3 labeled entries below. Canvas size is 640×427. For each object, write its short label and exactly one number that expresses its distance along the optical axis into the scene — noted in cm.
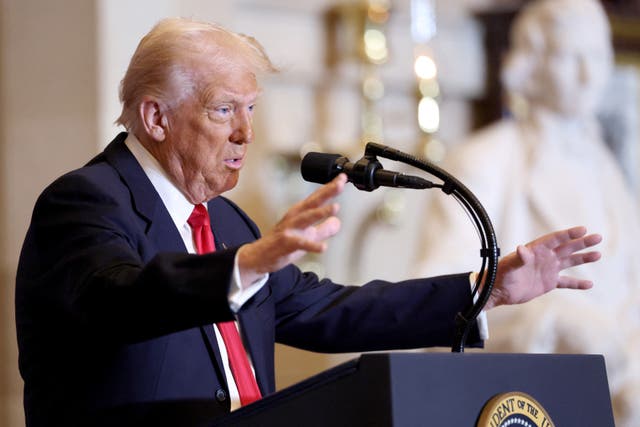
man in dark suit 397
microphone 434
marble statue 930
